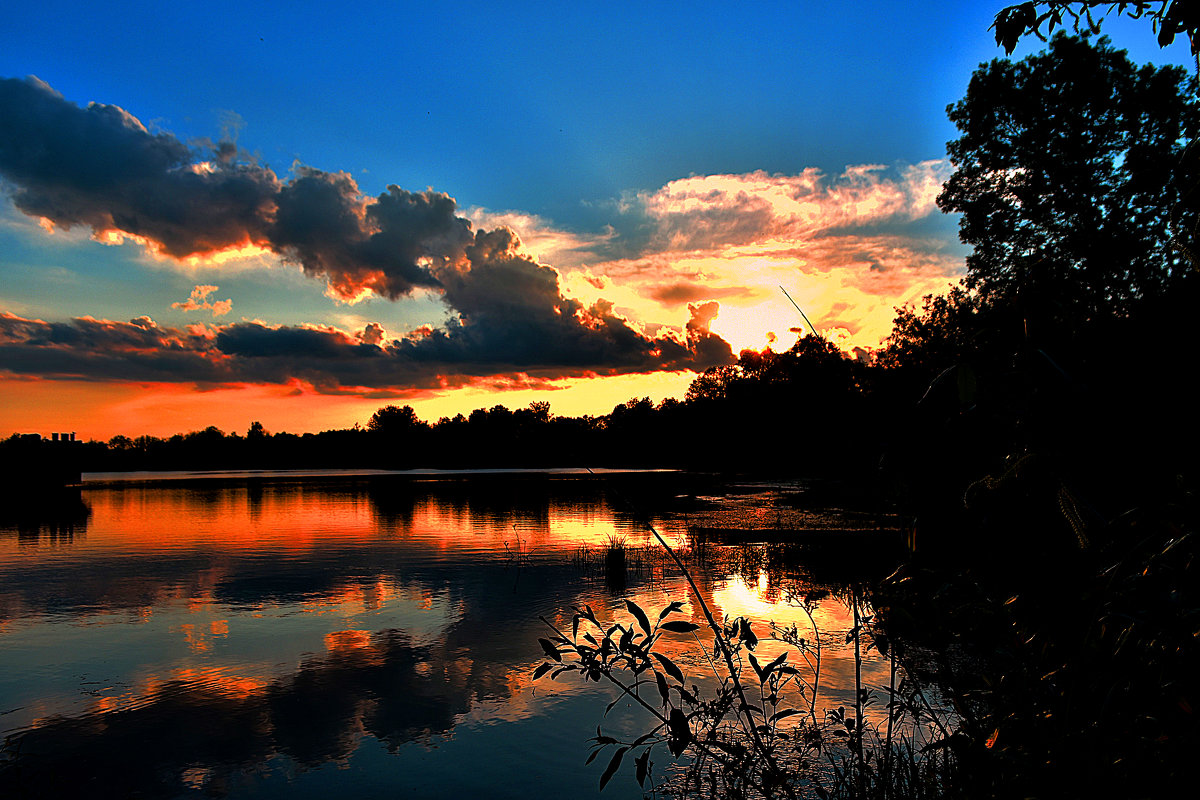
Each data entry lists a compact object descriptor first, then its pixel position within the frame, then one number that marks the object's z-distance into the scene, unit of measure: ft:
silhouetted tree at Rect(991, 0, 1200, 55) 6.44
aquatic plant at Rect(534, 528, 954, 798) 10.59
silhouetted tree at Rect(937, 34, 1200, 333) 73.41
